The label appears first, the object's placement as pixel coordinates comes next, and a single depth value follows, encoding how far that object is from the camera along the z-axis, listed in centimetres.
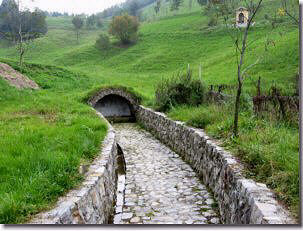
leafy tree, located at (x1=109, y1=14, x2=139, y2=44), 3522
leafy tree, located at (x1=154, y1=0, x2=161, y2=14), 7252
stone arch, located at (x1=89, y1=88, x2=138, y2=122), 2261
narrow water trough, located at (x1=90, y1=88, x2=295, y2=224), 439
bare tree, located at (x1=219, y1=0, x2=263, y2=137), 706
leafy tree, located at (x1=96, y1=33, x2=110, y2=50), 4269
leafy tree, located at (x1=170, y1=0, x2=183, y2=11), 6967
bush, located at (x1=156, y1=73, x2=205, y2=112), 1419
